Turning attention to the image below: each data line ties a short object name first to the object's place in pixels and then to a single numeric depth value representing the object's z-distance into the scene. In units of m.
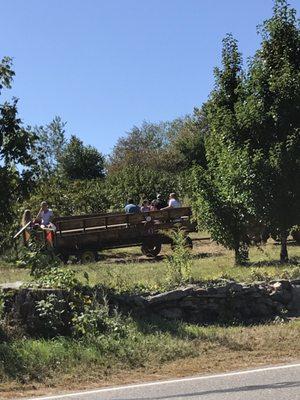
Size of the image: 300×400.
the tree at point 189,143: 57.06
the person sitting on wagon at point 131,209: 20.97
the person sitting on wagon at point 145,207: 22.17
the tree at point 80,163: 57.81
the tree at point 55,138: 70.88
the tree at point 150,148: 63.78
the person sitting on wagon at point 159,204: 23.02
